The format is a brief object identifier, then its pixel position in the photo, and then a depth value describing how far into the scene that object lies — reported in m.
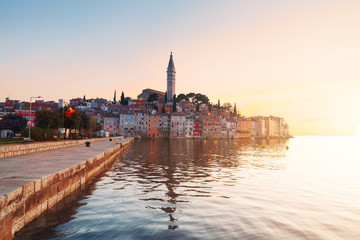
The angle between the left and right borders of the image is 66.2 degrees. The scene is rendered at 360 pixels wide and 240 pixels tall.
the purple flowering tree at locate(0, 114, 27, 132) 70.59
